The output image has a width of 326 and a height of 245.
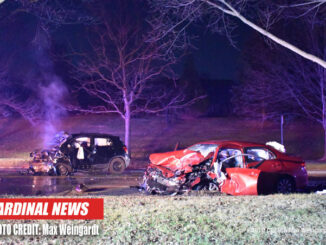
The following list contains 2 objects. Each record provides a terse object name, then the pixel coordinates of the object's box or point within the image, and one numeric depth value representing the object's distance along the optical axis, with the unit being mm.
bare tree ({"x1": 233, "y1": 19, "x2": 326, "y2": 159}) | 24219
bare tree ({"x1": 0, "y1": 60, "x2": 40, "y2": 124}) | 23819
